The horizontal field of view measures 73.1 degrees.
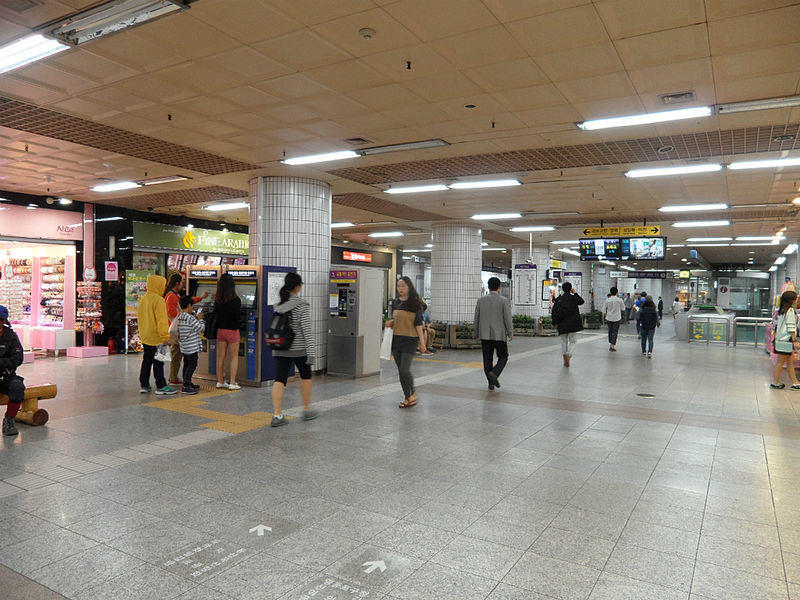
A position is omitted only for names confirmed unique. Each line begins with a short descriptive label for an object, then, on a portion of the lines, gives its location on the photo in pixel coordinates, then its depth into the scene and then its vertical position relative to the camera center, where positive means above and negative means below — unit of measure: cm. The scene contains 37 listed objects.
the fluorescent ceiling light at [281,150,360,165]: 764 +206
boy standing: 744 -59
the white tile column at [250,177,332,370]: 894 +112
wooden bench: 554 -118
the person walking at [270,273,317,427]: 563 -45
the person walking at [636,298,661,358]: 1238 -38
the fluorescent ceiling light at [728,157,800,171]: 743 +202
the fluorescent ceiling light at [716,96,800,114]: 515 +198
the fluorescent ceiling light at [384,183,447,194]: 990 +211
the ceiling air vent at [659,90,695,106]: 520 +203
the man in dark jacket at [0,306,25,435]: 504 -72
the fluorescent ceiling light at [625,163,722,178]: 796 +204
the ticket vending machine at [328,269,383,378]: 887 -37
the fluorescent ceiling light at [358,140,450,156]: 708 +207
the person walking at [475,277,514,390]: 773 -36
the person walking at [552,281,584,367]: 1068 -29
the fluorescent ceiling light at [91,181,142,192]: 1024 +214
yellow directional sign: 1324 +181
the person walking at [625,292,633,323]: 2957 -5
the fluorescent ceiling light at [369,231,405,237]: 1839 +230
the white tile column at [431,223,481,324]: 1485 +81
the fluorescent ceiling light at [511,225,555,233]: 1550 +218
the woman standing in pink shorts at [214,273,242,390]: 759 -27
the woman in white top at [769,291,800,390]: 803 -39
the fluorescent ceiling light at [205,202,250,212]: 1253 +219
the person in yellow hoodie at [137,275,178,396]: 721 -34
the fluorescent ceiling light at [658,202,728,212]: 1127 +208
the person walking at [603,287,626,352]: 1355 -24
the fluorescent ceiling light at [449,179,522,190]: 941 +210
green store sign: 1341 +159
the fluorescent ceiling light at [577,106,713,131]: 561 +203
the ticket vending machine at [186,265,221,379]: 842 +9
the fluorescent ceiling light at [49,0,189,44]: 371 +199
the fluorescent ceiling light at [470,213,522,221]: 1325 +215
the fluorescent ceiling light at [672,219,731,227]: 1384 +211
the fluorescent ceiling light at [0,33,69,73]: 426 +200
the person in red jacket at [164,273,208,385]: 774 +2
